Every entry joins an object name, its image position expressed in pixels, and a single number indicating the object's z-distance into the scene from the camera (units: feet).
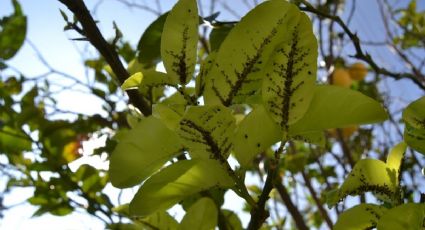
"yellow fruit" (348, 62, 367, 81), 6.34
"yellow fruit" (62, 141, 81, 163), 3.05
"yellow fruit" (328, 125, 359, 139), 5.41
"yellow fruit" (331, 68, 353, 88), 6.05
